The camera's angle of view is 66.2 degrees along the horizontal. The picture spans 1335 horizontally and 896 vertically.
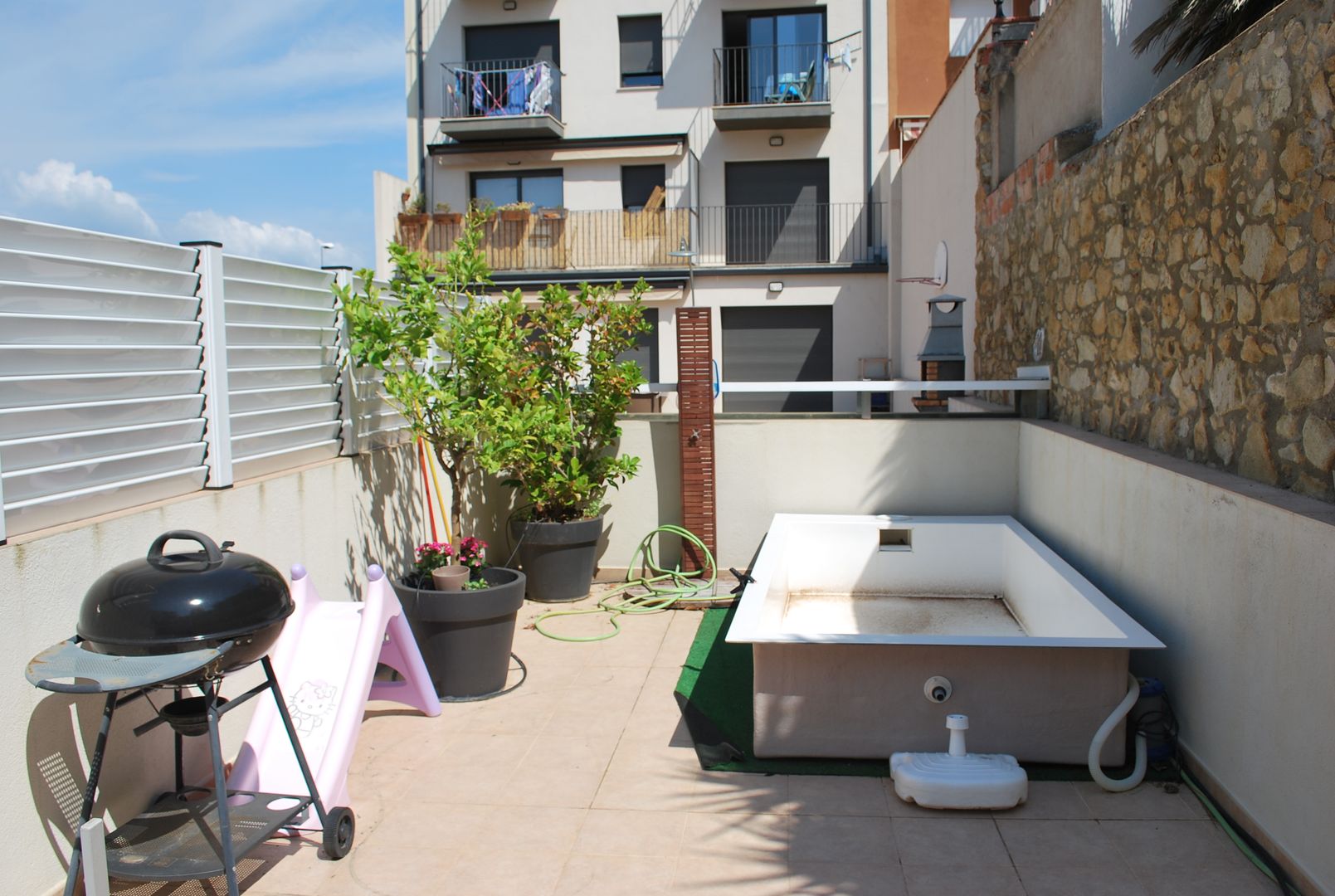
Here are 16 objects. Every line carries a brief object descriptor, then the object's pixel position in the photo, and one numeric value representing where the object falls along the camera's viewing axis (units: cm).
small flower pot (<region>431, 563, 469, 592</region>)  496
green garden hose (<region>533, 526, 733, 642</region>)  658
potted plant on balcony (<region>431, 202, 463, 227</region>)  1695
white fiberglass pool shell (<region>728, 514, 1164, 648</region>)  580
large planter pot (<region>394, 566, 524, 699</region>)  484
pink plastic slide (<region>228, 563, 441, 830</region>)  360
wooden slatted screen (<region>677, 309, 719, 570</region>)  699
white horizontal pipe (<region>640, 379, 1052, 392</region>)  651
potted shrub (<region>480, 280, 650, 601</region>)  661
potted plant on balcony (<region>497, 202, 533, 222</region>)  1708
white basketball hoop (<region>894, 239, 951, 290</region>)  1089
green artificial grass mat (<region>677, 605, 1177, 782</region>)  410
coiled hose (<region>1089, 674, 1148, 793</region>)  380
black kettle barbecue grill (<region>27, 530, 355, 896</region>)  274
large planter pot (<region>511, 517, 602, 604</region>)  670
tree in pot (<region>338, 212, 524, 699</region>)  489
